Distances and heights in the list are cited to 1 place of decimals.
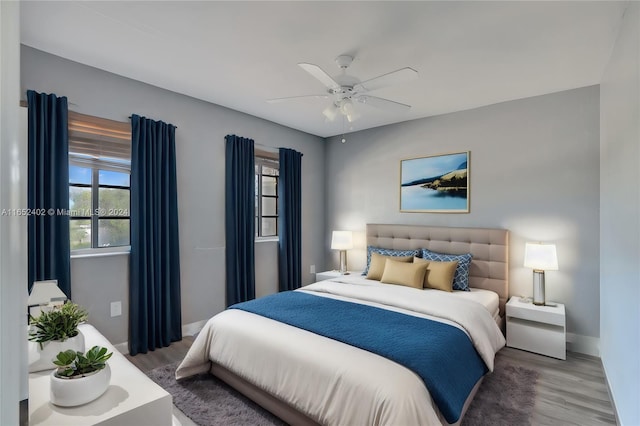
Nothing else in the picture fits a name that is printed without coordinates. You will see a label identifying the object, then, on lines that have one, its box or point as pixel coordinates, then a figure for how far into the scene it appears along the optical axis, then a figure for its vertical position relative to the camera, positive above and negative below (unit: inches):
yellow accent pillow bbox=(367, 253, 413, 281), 151.0 -25.3
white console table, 46.1 -29.8
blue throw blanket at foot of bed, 70.4 -32.4
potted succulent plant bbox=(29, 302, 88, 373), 58.5 -23.2
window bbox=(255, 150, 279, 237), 175.5 +10.2
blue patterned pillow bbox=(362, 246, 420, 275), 157.5 -20.3
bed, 66.7 -35.9
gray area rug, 83.6 -54.5
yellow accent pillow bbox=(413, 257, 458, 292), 133.9 -27.0
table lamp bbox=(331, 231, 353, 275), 182.1 -17.9
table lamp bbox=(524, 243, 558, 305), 123.1 -19.4
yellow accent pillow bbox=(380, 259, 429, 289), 135.9 -27.0
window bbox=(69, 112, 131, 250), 110.5 +11.0
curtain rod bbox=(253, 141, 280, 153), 168.9 +35.4
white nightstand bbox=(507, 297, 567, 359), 119.3 -45.5
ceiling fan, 85.3 +36.7
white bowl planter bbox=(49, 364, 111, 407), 47.4 -26.9
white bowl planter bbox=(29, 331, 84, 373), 59.2 -26.2
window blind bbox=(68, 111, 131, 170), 110.0 +25.8
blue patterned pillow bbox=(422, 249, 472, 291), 137.9 -24.3
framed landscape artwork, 154.9 +14.5
